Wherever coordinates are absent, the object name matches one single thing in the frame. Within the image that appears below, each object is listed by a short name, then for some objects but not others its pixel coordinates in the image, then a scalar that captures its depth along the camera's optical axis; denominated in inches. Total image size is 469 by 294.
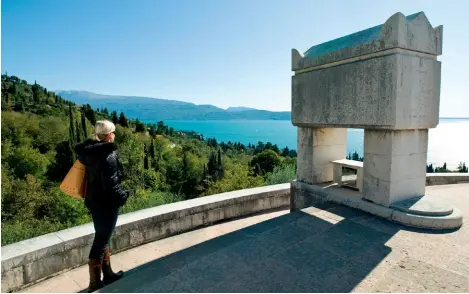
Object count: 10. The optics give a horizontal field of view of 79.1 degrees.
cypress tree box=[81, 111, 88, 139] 1768.9
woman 110.7
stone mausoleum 155.1
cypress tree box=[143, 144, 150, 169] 1923.7
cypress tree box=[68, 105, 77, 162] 1610.2
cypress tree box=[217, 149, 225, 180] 1832.8
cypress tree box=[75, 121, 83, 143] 1691.7
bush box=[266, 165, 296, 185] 350.6
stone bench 203.8
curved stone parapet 128.7
